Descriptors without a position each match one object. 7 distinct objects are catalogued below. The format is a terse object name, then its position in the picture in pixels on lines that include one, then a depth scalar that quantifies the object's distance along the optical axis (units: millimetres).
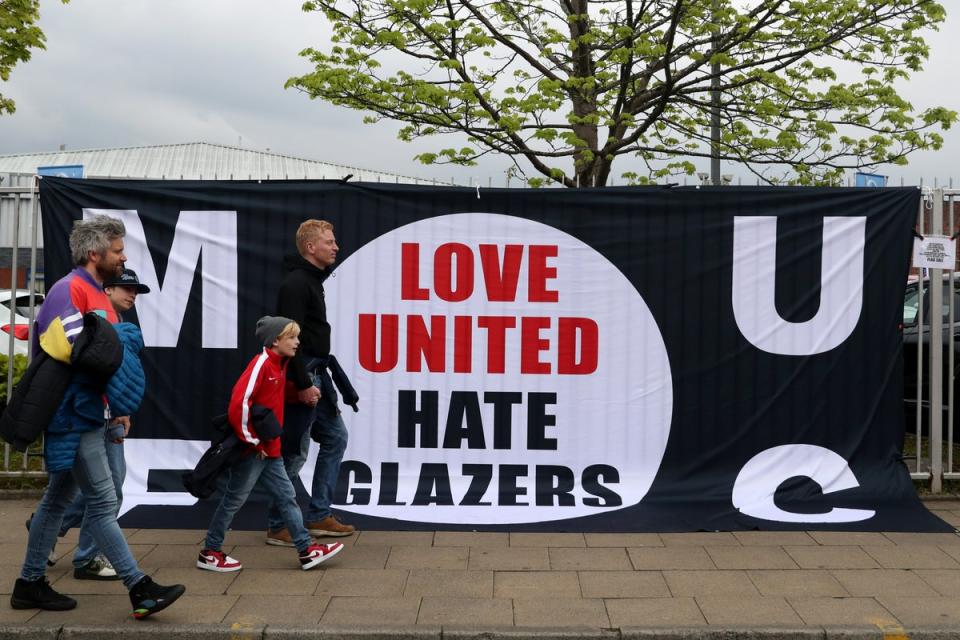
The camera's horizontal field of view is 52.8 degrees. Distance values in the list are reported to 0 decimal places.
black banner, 6930
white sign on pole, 7238
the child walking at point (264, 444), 5402
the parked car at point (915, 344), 8242
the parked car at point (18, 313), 10984
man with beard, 4738
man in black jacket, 5949
